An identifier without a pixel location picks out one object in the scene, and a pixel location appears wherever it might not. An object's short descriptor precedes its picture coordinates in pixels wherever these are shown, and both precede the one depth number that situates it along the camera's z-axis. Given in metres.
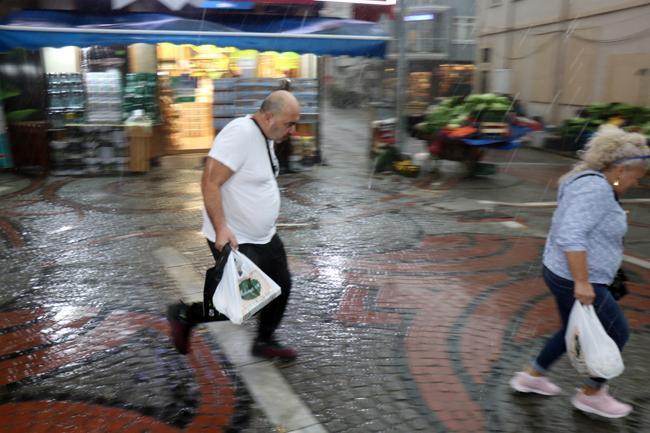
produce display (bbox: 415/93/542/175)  10.62
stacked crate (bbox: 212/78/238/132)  11.95
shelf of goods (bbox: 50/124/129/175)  11.40
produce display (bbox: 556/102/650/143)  12.62
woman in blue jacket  2.96
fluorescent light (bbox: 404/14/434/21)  29.73
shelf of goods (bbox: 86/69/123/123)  11.95
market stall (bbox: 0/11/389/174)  10.05
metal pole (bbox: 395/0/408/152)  11.34
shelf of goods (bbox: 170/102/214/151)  13.50
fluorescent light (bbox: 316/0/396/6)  11.35
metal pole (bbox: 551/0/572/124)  18.58
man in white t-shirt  3.35
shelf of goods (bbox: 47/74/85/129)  11.82
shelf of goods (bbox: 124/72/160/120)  12.66
